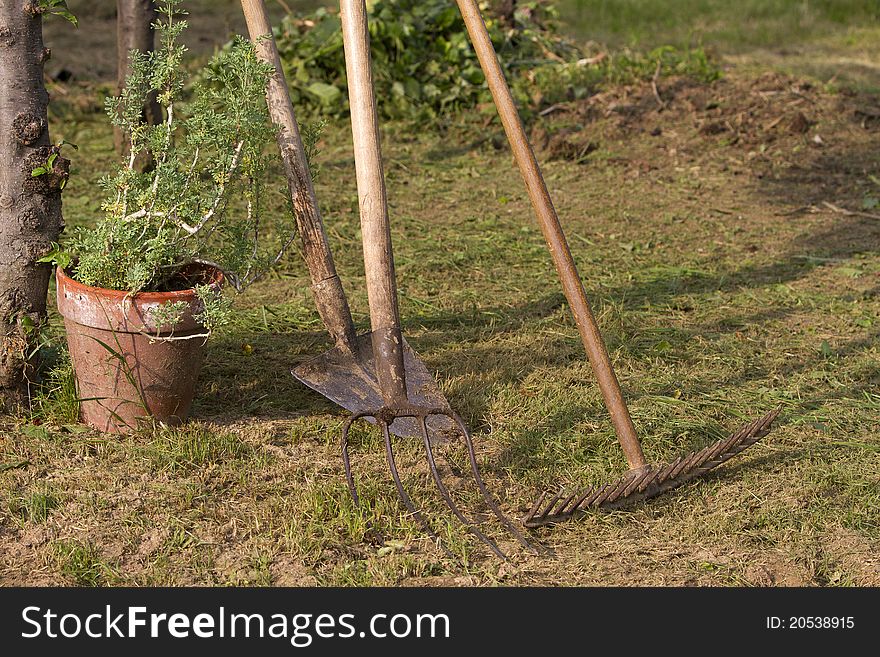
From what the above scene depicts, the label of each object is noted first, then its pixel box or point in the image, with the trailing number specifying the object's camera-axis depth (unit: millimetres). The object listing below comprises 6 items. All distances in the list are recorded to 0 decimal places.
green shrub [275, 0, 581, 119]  14586
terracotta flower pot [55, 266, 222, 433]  6133
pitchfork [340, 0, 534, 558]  6457
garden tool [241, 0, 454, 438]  6777
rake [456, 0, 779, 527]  6238
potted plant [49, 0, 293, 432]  6156
